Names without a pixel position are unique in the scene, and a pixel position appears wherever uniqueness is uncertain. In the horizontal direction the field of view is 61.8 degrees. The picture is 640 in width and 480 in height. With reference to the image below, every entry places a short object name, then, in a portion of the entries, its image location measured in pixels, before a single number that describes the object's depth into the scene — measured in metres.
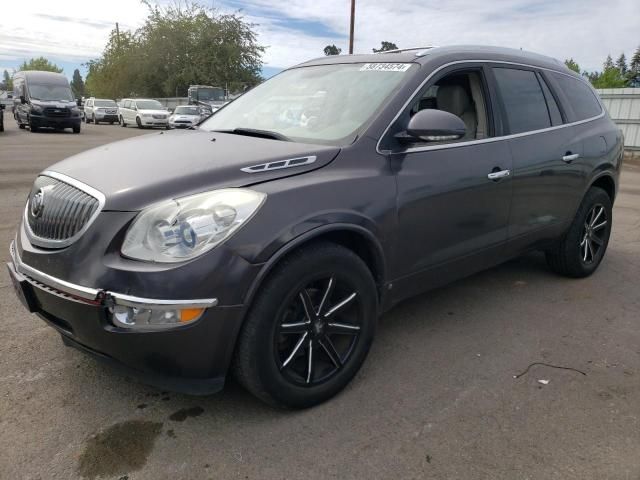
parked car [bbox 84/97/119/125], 32.84
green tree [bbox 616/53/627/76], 70.41
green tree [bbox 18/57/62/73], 98.94
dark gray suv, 2.19
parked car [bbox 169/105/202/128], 25.55
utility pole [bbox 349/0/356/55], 26.11
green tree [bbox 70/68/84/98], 112.64
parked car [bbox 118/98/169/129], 28.28
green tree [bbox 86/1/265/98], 44.50
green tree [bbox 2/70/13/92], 133.38
